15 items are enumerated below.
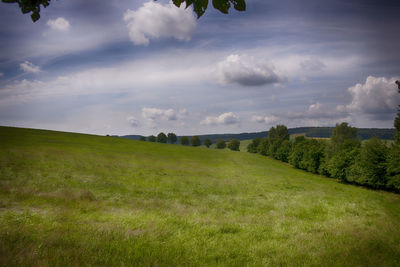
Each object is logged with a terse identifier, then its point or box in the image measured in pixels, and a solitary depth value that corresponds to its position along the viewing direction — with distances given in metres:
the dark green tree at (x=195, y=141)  143.25
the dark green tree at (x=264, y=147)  117.54
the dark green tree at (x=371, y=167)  44.69
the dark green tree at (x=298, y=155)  76.56
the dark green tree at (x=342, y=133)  80.38
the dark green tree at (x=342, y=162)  52.97
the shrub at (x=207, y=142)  157.25
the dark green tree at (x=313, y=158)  68.38
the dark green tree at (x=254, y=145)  133.89
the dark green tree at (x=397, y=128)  43.14
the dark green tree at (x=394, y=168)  39.69
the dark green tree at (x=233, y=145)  146.62
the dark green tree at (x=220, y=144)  150.84
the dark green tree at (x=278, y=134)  117.52
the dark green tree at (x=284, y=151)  94.19
